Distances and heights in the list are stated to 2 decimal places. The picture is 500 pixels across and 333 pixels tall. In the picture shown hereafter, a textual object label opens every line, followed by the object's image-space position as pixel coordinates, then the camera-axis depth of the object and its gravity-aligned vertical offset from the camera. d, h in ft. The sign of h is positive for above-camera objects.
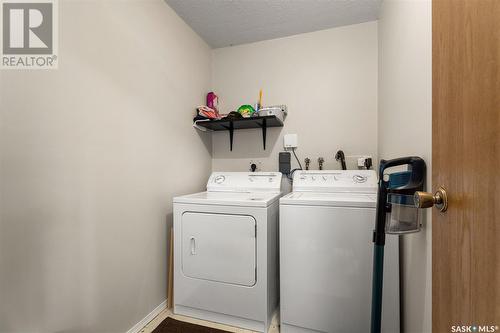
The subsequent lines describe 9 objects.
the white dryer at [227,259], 4.86 -2.18
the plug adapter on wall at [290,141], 7.45 +0.88
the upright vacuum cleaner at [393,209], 3.12 -0.65
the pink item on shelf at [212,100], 7.89 +2.42
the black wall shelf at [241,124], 6.97 +1.47
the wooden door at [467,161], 1.55 +0.04
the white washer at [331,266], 4.32 -2.09
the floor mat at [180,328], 5.01 -3.82
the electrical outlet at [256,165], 7.92 +0.05
